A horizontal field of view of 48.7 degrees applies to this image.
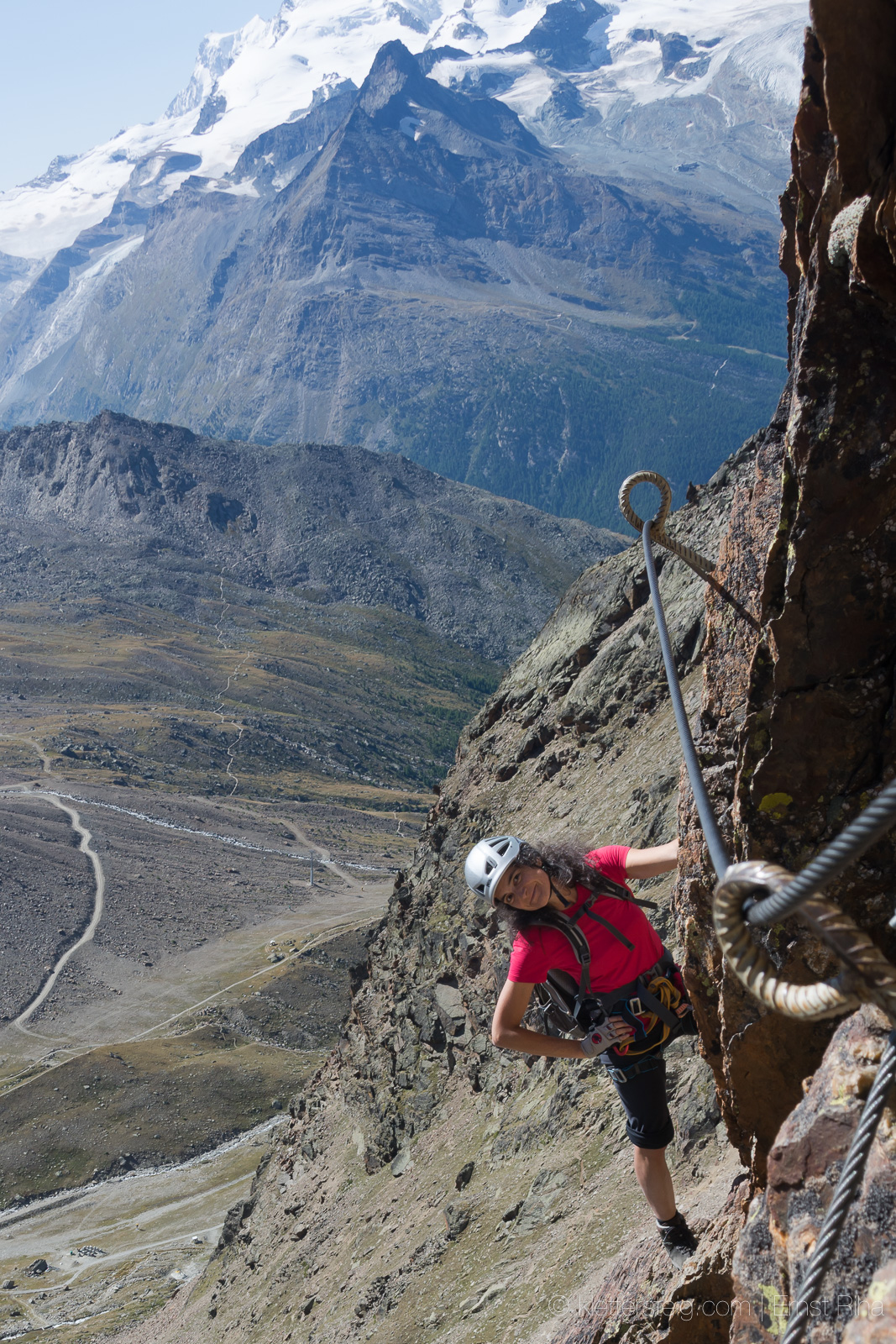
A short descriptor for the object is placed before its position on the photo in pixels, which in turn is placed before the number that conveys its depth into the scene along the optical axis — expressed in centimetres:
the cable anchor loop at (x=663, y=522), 719
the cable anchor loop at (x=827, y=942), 338
